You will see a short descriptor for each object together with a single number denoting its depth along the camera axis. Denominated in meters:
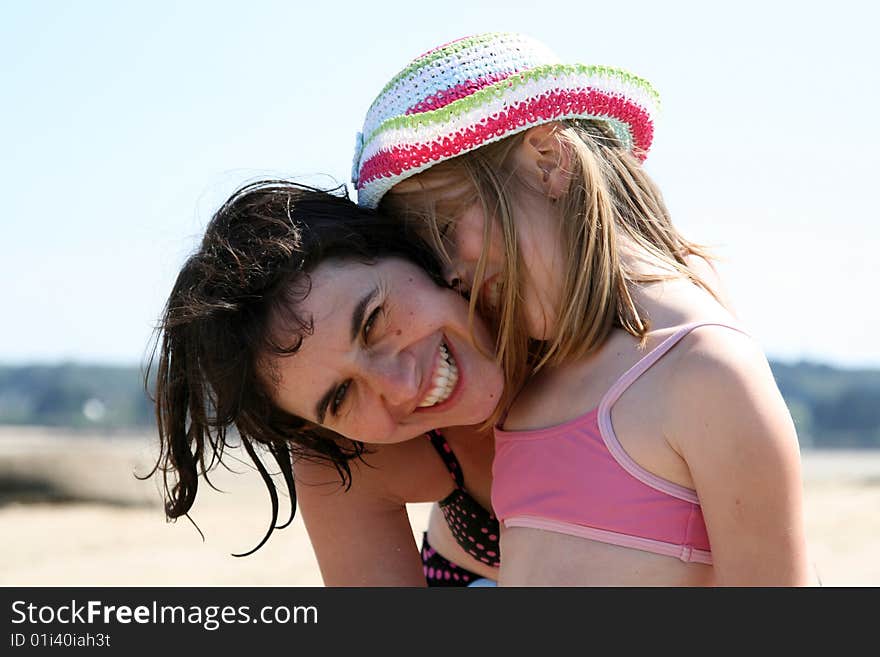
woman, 2.86
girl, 2.46
